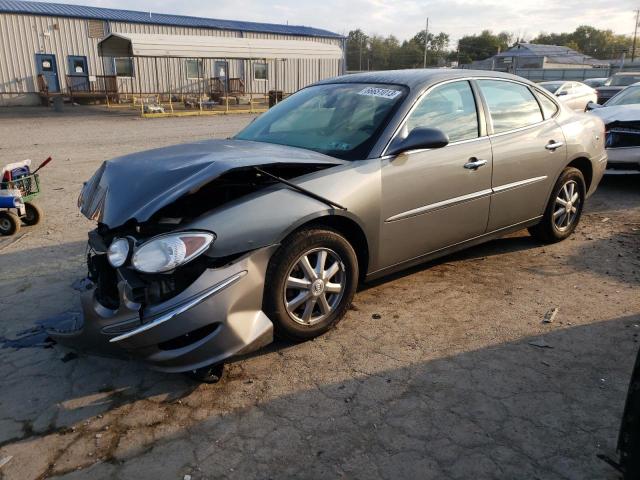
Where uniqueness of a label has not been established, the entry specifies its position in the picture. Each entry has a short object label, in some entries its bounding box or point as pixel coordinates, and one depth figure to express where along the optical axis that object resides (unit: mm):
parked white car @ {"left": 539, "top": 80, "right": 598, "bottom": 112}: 15500
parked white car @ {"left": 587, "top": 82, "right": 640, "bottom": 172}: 7379
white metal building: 25422
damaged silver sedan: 2721
